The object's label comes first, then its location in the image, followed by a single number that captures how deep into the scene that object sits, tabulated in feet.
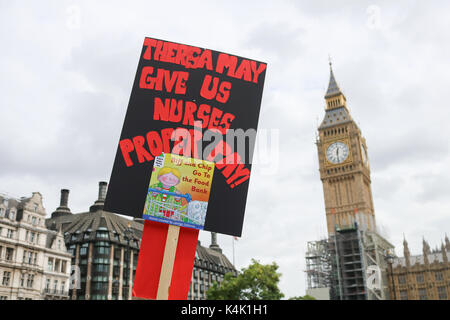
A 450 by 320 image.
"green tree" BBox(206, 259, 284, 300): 181.68
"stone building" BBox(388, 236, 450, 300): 315.17
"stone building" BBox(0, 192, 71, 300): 176.55
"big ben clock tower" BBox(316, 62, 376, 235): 362.74
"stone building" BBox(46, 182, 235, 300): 248.11
